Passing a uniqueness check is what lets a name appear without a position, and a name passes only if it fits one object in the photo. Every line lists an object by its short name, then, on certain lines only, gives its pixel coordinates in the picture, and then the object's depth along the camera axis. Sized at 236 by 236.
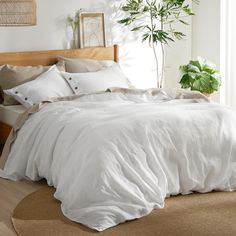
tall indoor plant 6.77
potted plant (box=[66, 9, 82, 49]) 6.51
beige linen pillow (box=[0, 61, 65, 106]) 5.79
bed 5.57
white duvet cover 3.98
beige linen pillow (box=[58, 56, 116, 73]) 6.23
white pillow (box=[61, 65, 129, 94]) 5.82
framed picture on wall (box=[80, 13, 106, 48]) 6.59
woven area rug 3.70
